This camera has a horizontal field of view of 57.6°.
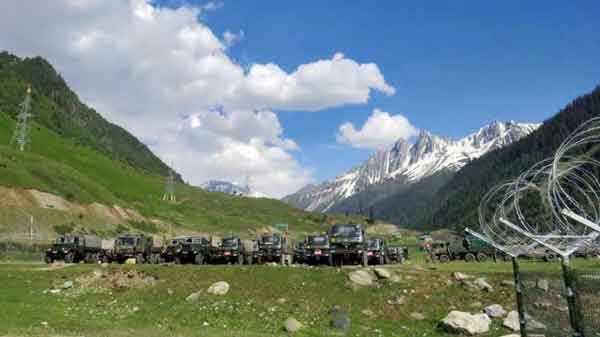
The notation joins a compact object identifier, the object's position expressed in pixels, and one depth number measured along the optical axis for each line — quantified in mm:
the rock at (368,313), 25423
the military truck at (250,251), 47500
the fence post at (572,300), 10344
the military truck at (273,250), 47469
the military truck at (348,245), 40781
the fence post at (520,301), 13898
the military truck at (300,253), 44938
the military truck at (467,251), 55594
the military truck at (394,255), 56062
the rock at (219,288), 29281
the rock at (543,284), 15045
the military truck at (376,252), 44084
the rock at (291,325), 21922
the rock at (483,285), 27344
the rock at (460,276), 28812
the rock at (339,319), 23234
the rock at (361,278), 29242
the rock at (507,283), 27597
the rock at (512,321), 22611
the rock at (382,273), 29828
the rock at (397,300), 26619
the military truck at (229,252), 46750
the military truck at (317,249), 41562
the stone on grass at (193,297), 28031
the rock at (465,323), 21953
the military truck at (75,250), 49906
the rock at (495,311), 24156
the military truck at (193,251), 47688
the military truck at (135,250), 50062
